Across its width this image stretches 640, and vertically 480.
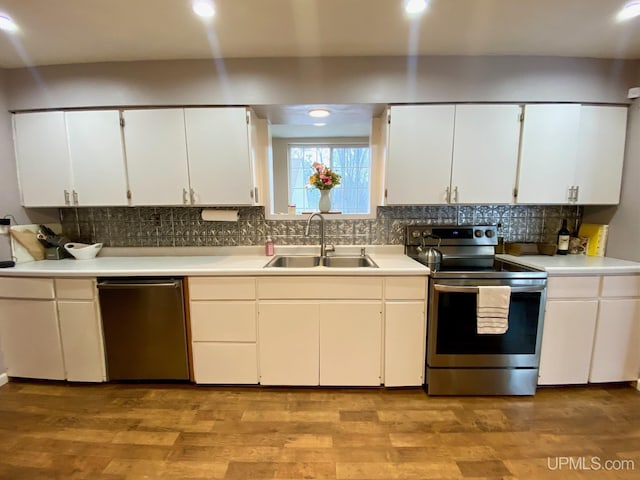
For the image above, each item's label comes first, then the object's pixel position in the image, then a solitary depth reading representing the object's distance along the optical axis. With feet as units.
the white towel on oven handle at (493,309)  6.16
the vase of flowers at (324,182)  8.21
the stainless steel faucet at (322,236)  8.02
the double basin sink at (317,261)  7.94
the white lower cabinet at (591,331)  6.51
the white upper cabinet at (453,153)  6.98
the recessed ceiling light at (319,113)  7.44
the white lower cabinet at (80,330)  6.64
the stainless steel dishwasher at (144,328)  6.54
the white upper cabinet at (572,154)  6.98
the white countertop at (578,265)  6.42
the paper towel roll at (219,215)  8.08
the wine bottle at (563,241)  7.82
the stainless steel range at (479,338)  6.26
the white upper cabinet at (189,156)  7.09
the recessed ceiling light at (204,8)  4.99
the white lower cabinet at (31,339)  6.75
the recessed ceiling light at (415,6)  5.01
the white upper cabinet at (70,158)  7.13
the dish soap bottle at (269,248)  8.25
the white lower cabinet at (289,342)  6.57
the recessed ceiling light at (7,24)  5.32
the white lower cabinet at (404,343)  6.52
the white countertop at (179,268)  6.46
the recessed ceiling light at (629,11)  5.13
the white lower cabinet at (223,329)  6.58
